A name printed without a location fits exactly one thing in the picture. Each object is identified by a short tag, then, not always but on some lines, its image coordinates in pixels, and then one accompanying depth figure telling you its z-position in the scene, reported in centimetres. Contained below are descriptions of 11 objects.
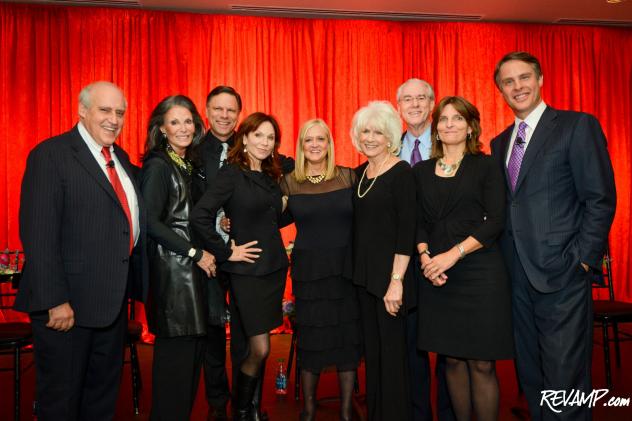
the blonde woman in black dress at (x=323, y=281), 274
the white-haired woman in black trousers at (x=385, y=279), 256
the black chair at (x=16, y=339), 318
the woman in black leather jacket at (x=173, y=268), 261
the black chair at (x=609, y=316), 387
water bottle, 374
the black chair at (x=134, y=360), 346
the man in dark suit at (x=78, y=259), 219
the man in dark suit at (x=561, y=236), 247
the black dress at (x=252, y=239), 280
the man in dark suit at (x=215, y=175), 324
